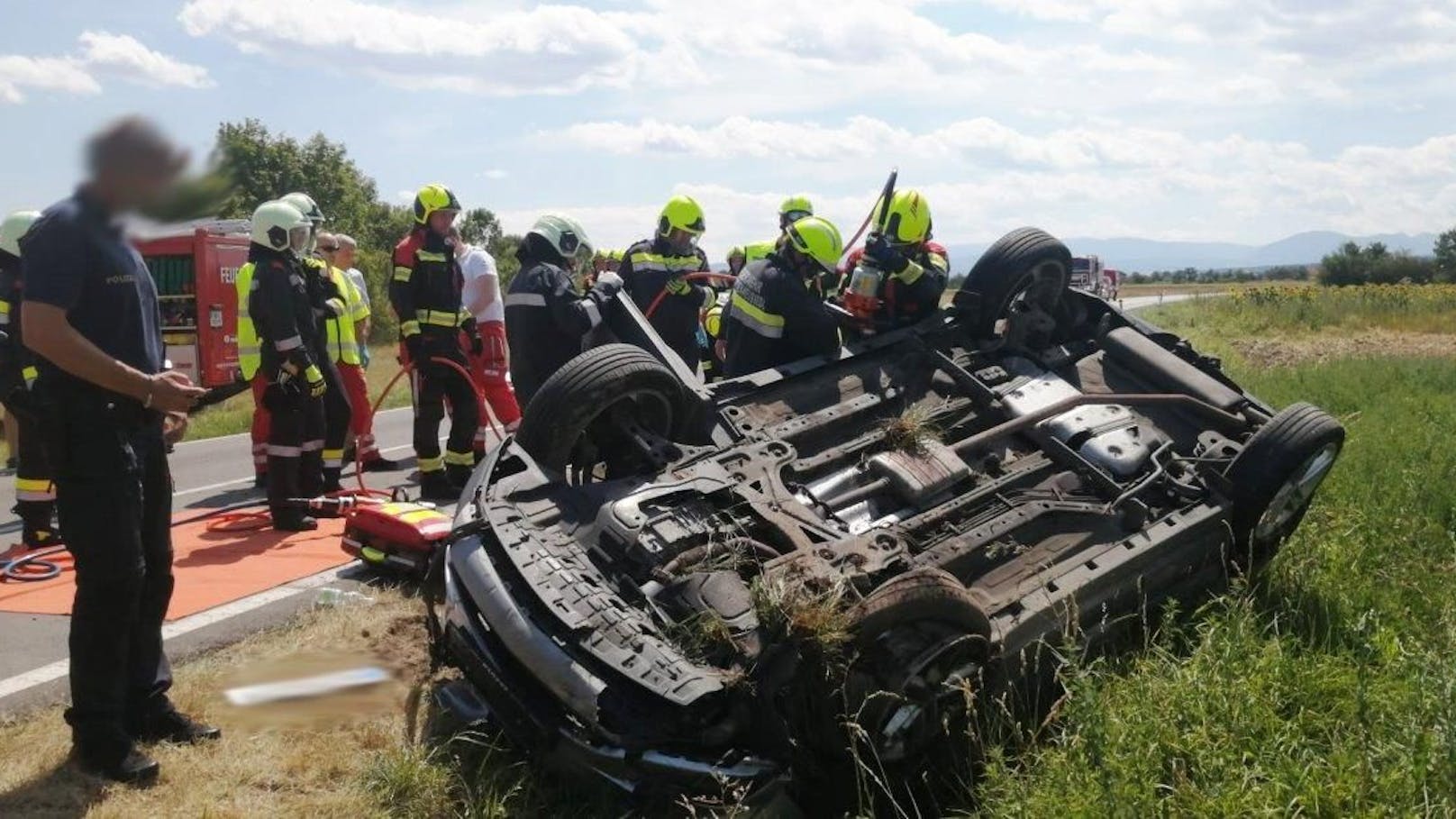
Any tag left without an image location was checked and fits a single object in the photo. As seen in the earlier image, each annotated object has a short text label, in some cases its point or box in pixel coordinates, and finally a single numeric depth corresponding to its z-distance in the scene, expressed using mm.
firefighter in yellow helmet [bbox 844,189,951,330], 6055
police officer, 3271
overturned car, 3197
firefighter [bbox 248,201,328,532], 6621
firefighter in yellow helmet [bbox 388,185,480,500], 7656
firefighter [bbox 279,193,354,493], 7305
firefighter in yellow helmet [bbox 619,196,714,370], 7660
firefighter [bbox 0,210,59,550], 6246
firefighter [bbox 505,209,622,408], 6227
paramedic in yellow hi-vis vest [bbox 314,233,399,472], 7785
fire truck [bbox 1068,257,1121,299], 33159
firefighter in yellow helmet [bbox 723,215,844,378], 5664
